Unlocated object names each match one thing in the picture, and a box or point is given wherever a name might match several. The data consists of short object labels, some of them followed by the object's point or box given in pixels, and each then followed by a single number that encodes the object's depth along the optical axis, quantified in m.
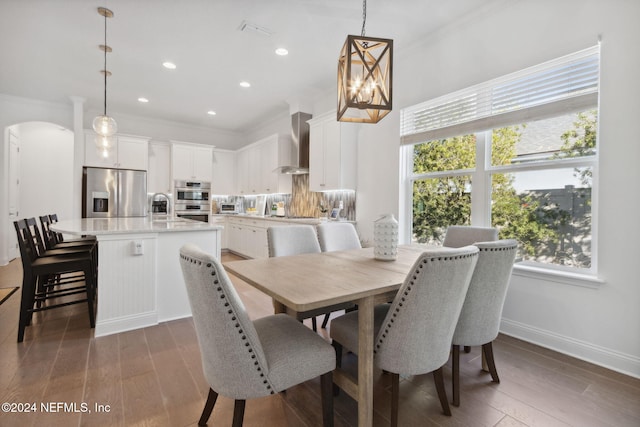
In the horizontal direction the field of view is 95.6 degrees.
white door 5.15
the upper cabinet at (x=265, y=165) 5.54
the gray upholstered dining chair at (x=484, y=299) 1.56
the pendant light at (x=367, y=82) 1.68
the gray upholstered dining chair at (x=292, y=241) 2.24
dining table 1.19
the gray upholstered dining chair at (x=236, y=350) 1.05
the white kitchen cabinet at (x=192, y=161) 6.26
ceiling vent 2.97
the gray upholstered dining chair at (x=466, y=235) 2.39
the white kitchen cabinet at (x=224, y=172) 6.91
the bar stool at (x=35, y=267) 2.33
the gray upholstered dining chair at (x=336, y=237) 2.59
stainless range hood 5.06
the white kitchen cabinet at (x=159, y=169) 6.21
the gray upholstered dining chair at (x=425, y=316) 1.19
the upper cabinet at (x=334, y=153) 4.13
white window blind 2.21
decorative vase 1.93
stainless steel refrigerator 5.35
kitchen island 2.48
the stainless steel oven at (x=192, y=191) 6.33
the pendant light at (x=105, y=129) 3.45
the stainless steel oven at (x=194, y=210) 6.32
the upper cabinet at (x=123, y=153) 5.45
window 2.27
